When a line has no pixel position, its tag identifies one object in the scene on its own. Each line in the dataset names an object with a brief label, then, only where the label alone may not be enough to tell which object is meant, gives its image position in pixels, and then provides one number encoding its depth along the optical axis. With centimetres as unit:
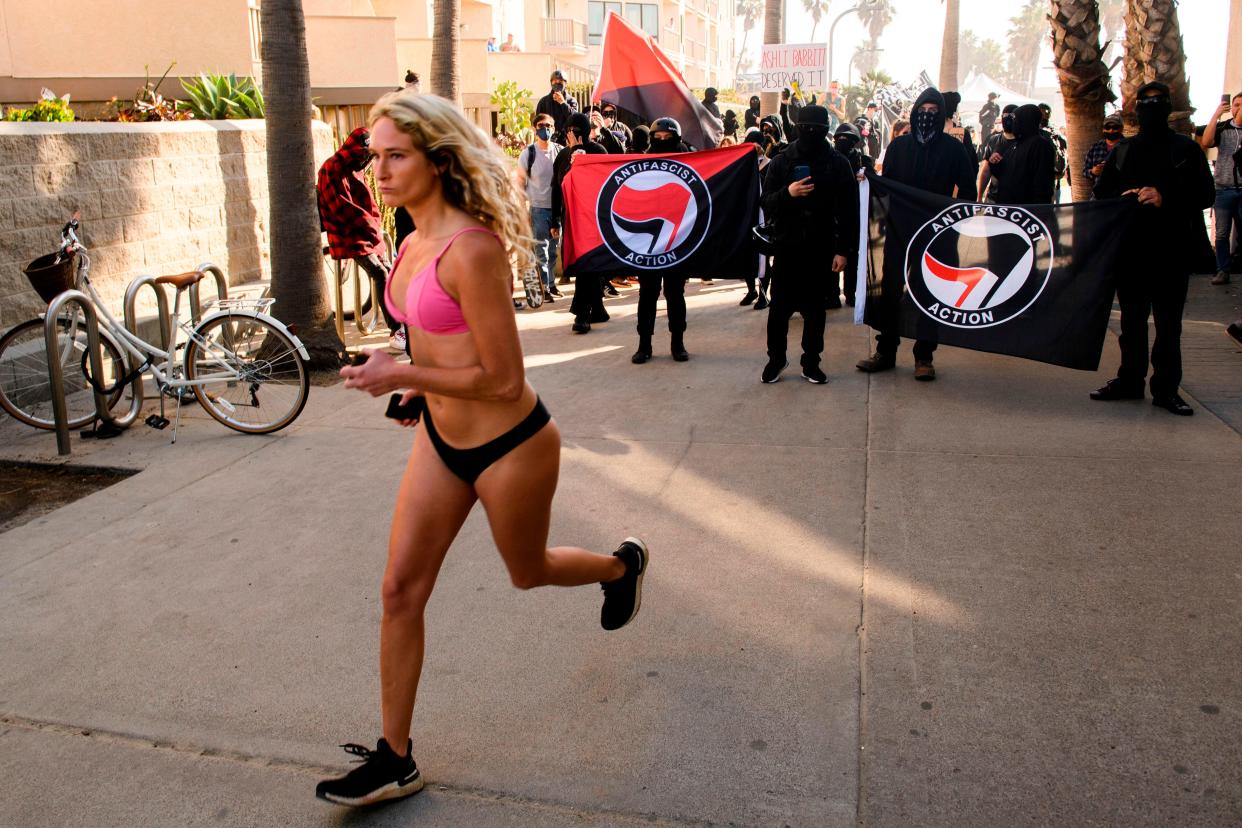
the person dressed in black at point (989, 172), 1284
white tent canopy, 4342
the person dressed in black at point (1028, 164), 814
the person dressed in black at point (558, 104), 1490
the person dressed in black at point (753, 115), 2008
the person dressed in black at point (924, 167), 803
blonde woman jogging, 284
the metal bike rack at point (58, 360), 617
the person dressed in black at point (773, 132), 1266
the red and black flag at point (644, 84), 1215
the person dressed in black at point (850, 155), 967
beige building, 1504
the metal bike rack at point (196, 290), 718
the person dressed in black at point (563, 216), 999
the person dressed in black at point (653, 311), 874
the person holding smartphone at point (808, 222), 776
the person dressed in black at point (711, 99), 1856
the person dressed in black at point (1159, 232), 670
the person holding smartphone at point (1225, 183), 1080
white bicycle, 675
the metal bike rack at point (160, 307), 684
